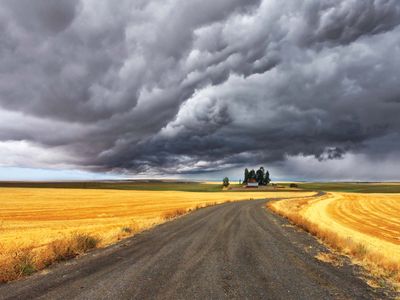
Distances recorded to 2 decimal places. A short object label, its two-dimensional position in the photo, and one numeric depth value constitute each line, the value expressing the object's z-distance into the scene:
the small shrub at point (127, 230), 20.98
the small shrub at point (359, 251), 13.93
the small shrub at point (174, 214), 32.50
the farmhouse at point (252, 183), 179.64
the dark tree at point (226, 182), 190.35
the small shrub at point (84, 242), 14.40
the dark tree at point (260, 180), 199.25
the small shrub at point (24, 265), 10.41
